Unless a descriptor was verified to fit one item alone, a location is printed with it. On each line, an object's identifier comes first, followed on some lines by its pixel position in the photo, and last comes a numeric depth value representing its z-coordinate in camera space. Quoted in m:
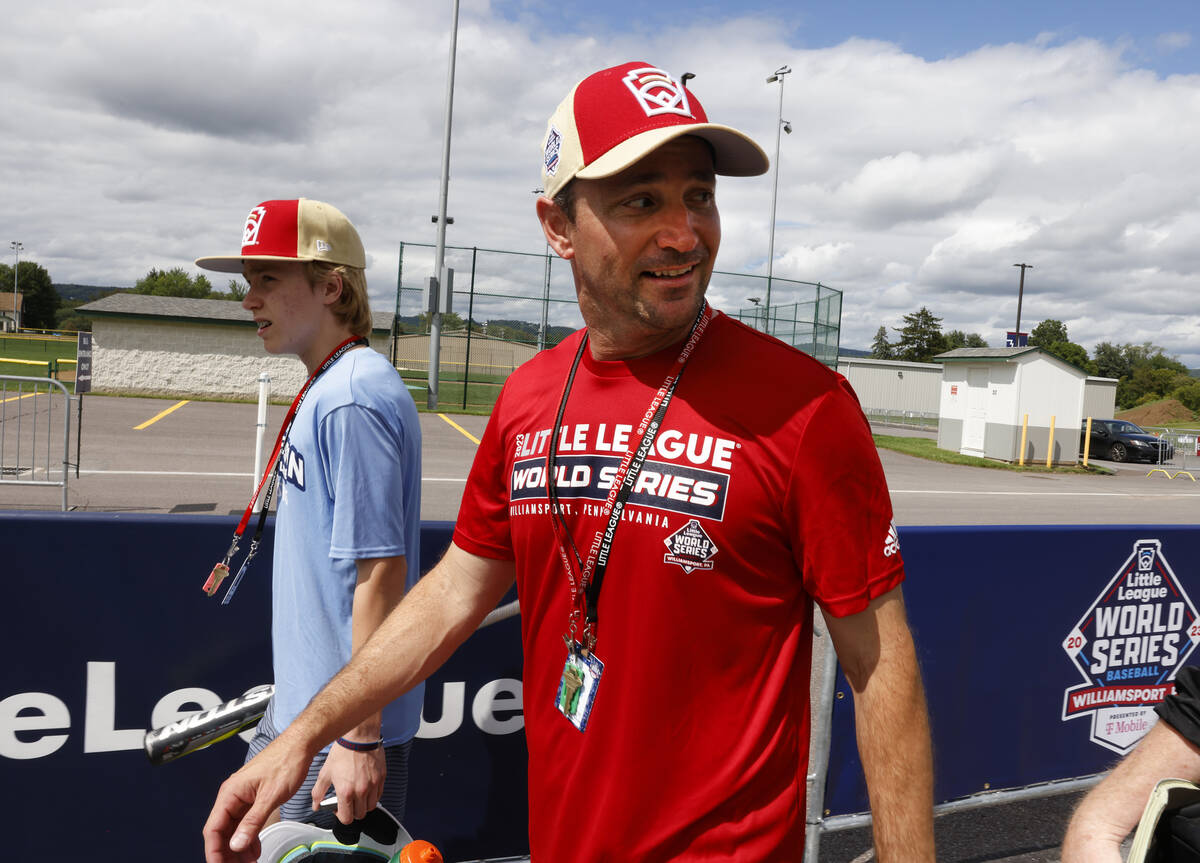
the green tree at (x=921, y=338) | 93.19
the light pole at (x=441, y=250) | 23.92
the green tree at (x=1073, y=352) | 92.88
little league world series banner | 3.69
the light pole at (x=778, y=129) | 35.66
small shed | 23.61
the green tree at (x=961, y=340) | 94.40
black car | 29.45
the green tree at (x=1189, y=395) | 79.44
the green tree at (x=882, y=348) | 98.76
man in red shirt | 1.38
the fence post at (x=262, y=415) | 7.68
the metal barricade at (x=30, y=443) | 9.49
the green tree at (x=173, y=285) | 125.56
